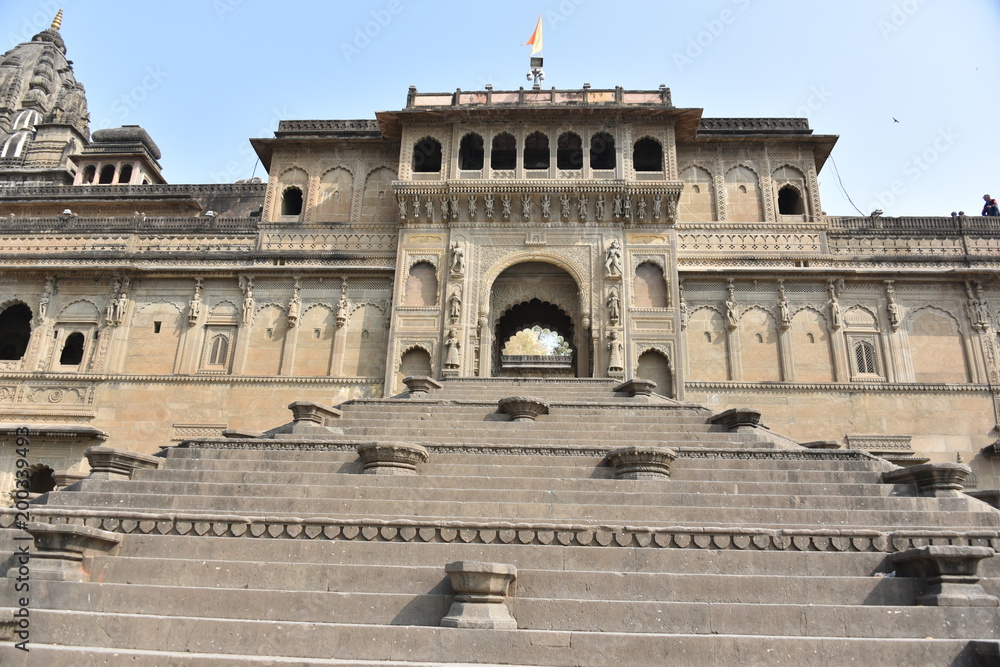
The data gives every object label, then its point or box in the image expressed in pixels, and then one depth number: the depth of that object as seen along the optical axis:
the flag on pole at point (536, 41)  24.52
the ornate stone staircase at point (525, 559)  5.44
